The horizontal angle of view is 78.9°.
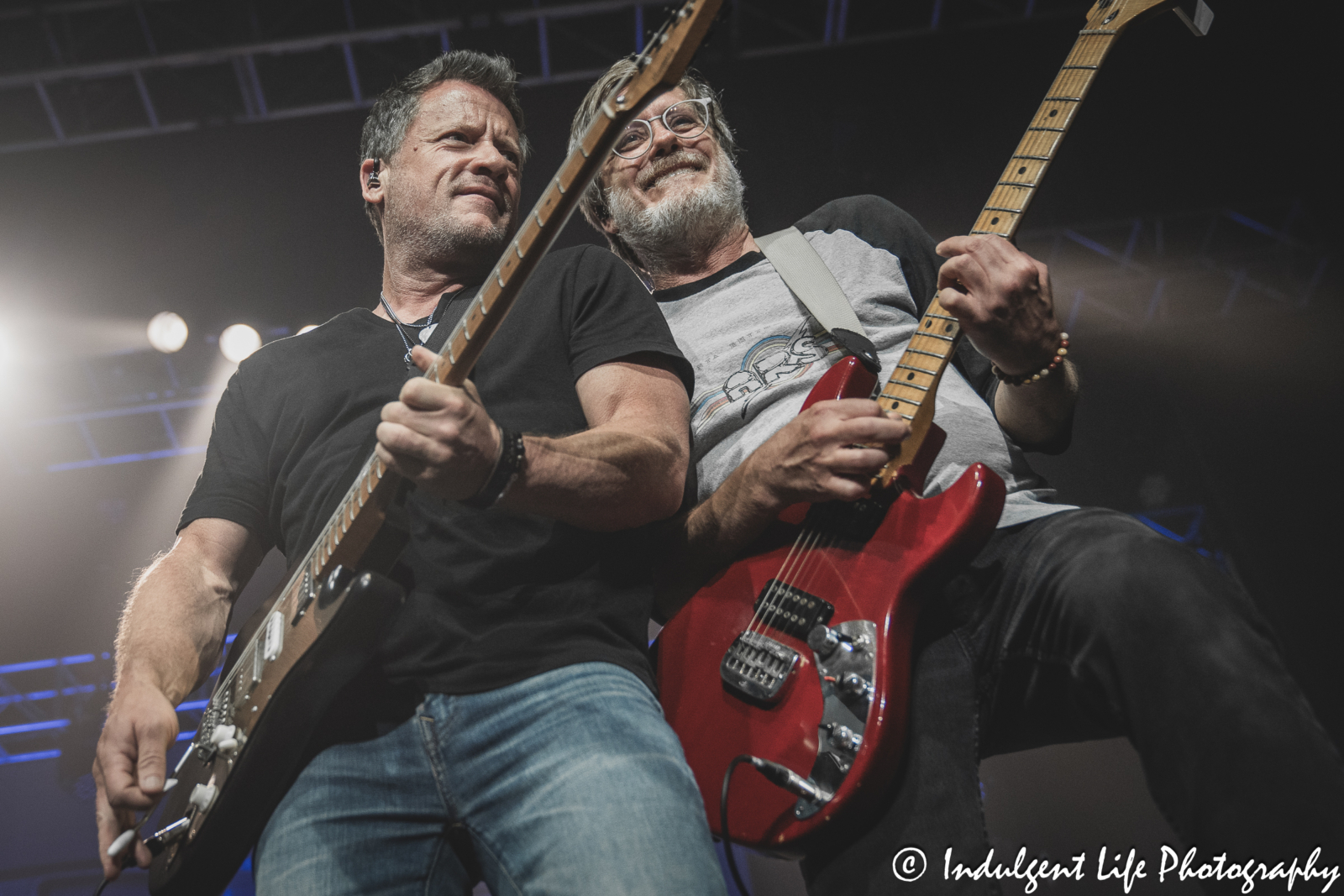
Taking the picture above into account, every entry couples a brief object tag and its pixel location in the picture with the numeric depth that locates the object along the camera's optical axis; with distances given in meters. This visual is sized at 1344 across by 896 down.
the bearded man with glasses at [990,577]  1.18
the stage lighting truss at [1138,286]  6.35
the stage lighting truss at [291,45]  5.73
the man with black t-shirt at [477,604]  1.28
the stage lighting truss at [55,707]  7.36
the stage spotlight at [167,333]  6.34
